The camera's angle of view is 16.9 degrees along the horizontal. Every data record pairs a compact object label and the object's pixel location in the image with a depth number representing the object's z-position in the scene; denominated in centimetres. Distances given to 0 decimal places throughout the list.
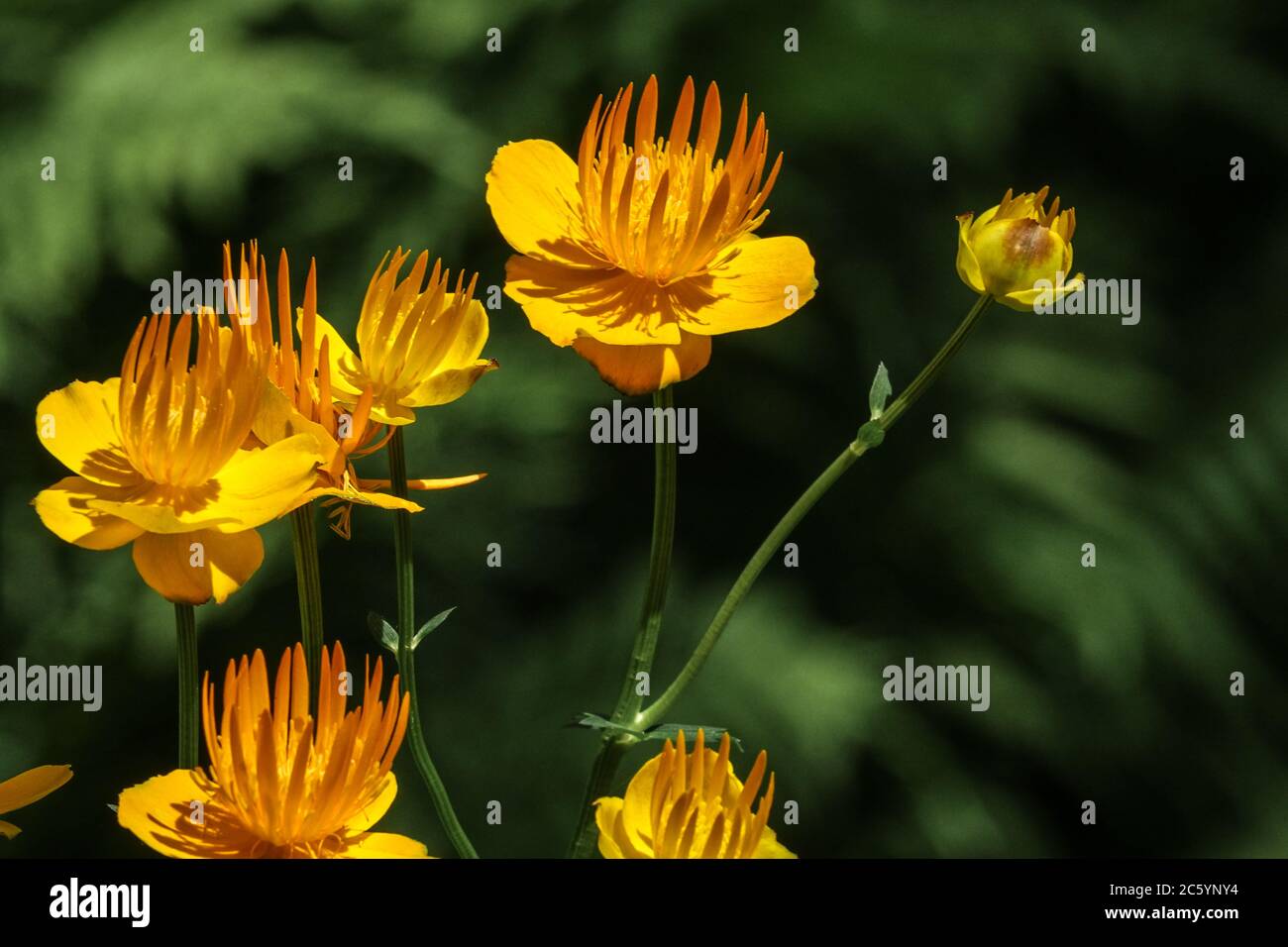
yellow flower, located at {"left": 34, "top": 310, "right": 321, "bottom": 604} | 64
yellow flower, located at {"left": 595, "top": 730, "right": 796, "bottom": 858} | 65
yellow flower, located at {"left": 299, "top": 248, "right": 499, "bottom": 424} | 67
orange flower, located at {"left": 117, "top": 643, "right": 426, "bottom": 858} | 64
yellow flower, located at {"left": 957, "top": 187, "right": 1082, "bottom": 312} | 68
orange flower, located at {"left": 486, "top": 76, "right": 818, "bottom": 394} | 67
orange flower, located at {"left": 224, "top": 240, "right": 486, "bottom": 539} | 64
